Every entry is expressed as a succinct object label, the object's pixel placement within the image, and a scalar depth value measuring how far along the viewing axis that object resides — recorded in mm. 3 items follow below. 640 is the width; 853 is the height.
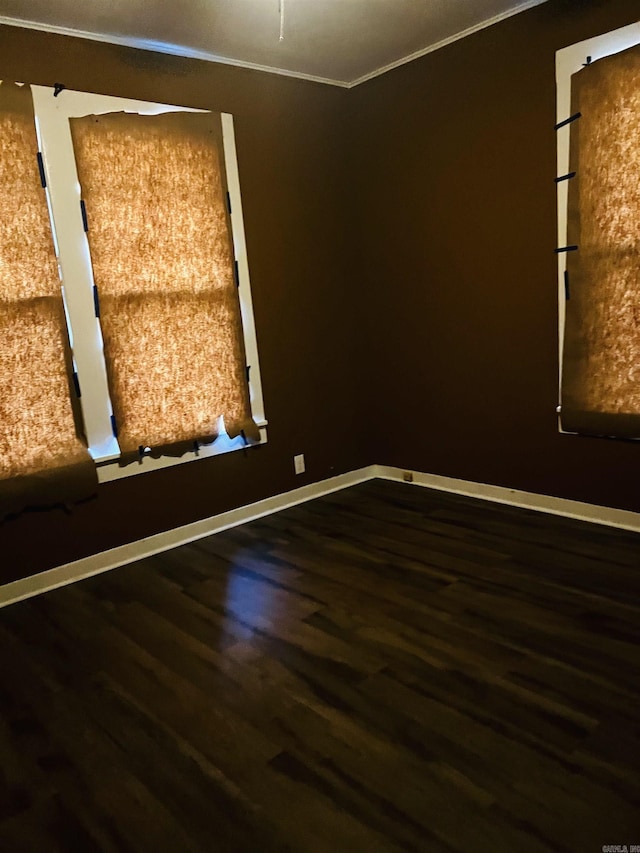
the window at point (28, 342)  2973
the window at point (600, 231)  2998
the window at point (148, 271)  3182
